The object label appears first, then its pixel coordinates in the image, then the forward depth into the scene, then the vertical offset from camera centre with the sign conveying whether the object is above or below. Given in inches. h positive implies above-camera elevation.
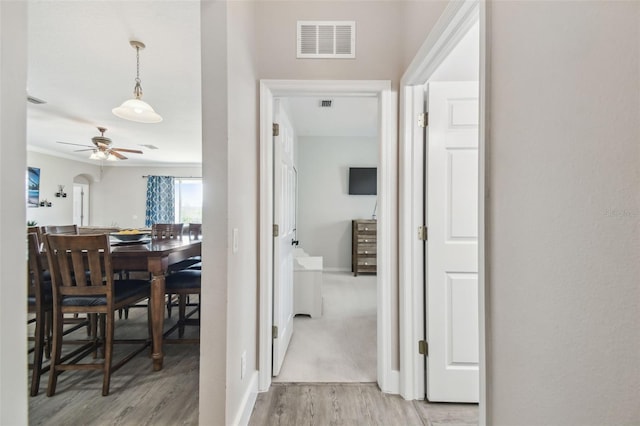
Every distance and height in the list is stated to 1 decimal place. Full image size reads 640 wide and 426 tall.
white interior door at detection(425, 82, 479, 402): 63.2 -8.4
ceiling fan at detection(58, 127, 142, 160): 164.6 +41.8
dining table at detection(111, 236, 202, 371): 74.3 -15.3
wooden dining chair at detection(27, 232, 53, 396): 66.4 -24.9
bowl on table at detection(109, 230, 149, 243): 105.7 -9.3
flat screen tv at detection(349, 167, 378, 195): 204.2 +27.7
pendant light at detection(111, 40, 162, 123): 91.7 +37.1
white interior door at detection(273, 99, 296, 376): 72.9 -9.2
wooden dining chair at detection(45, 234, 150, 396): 64.1 -18.3
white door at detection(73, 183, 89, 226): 286.2 +11.2
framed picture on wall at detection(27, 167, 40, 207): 224.8 +23.4
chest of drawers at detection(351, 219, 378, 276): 190.2 -23.9
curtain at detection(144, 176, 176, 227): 302.5 +16.6
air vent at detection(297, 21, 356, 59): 69.6 +46.1
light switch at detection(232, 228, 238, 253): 50.4 -5.0
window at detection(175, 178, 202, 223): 315.0 +19.1
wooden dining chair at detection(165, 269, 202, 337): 85.2 -23.1
